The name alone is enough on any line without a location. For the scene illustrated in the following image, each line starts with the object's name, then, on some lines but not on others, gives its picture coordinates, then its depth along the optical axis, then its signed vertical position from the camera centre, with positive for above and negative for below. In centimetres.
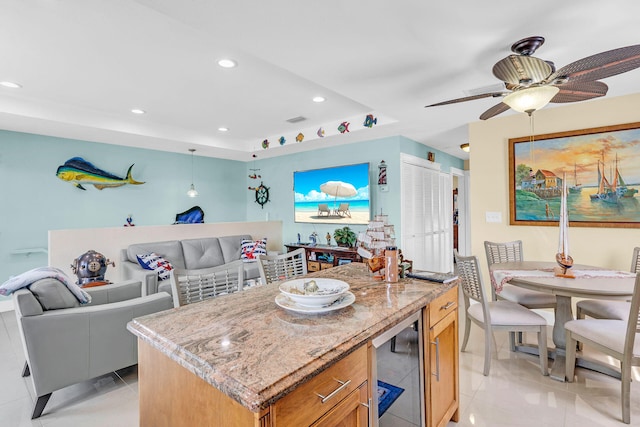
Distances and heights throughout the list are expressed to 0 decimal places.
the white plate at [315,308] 124 -39
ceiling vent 427 +130
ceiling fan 168 +81
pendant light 546 +41
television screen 464 +28
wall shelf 416 -46
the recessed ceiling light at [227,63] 262 +130
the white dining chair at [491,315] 232 -83
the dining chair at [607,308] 242 -82
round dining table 202 -52
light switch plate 376 -8
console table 445 -66
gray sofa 364 -61
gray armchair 194 -80
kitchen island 81 -43
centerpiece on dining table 237 -34
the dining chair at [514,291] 275 -78
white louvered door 460 -8
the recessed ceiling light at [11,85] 303 +132
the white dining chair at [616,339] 180 -84
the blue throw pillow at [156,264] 385 -62
